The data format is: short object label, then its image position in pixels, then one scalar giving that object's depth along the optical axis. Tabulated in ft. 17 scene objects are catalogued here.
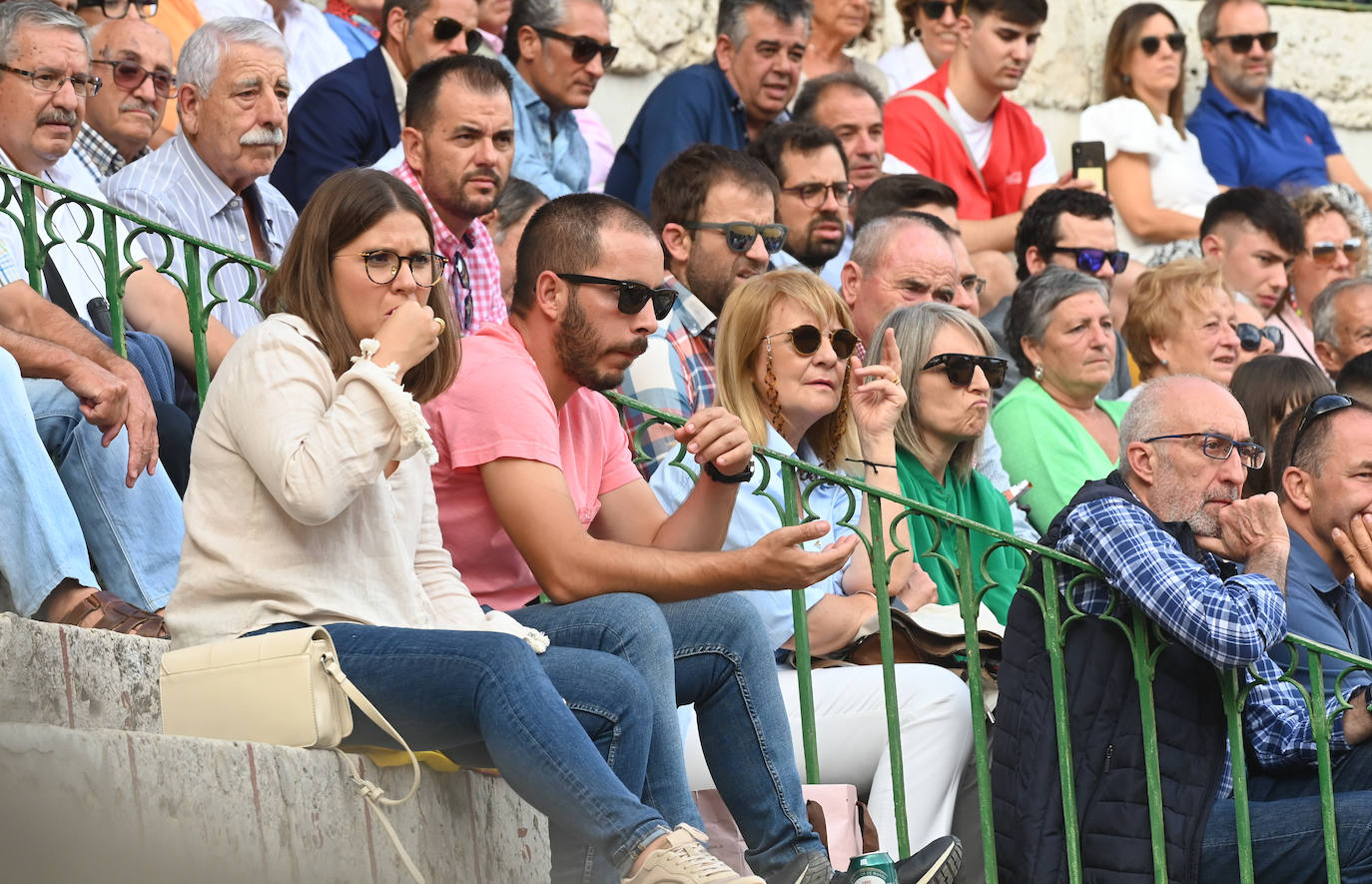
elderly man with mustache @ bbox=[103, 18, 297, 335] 41.65
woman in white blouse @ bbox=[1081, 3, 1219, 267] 71.87
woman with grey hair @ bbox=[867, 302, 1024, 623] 42.11
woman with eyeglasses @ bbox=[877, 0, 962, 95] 70.28
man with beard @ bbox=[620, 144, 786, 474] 46.14
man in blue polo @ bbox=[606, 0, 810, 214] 57.41
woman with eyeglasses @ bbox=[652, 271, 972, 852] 36.17
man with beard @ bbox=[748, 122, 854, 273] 52.60
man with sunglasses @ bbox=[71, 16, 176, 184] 45.73
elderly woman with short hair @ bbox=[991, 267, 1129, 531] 48.26
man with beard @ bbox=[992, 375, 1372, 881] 34.60
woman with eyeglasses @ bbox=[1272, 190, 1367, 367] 68.28
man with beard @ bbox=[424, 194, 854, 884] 30.76
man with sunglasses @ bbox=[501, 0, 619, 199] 57.41
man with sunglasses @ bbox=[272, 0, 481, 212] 50.19
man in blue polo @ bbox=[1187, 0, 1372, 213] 75.82
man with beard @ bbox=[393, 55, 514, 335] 45.96
